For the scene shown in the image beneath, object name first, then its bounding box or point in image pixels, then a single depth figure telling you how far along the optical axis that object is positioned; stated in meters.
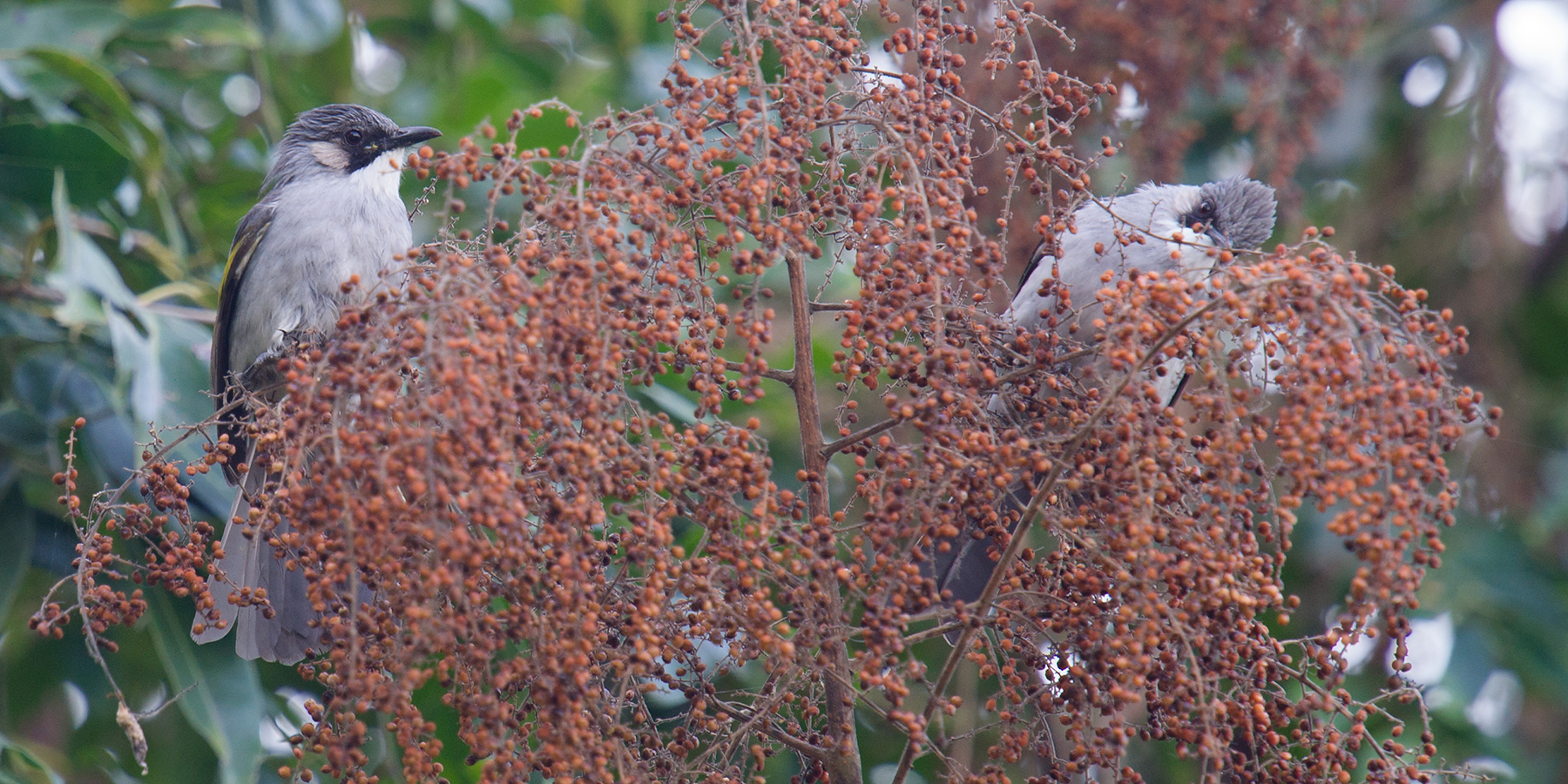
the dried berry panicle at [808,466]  3.62
